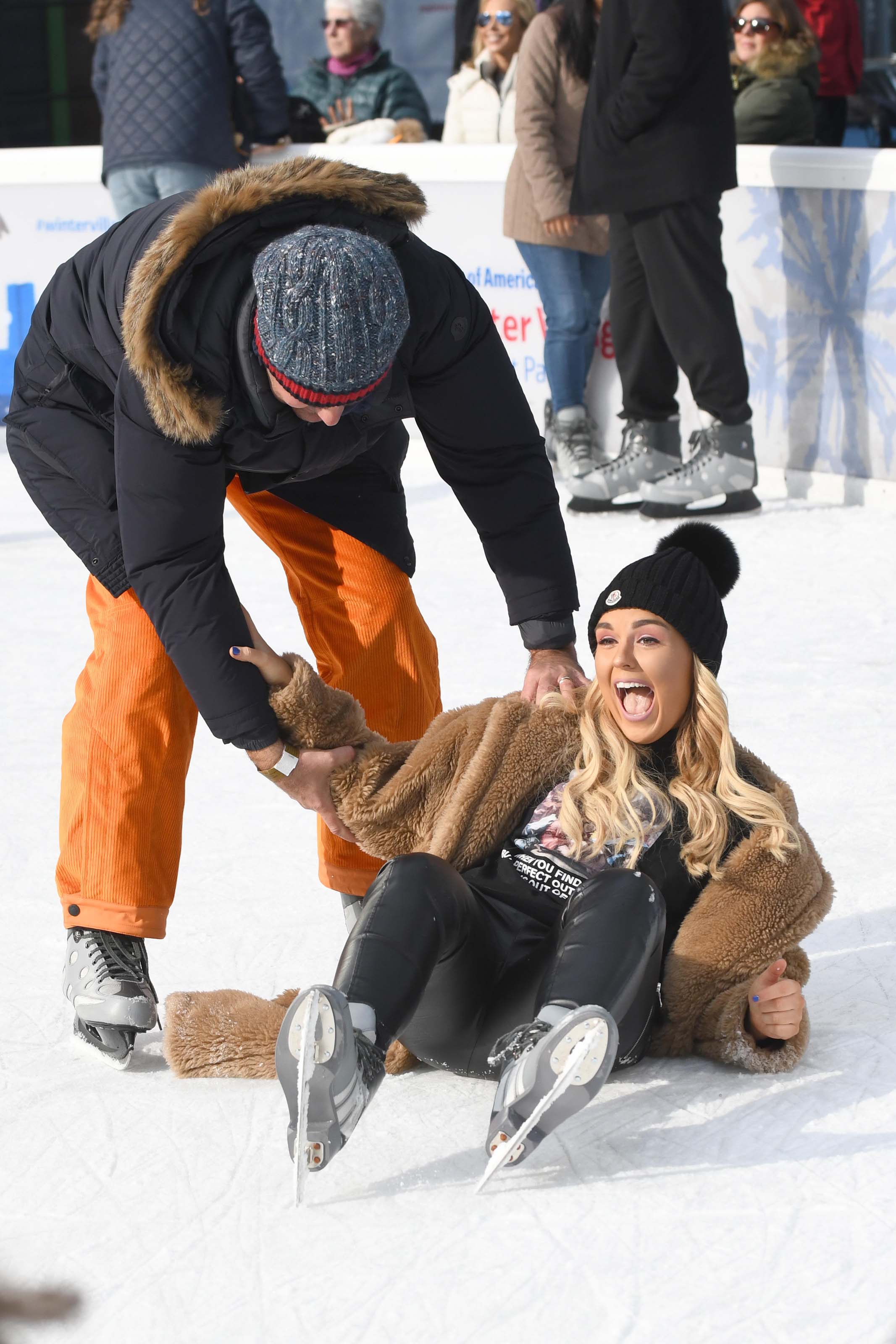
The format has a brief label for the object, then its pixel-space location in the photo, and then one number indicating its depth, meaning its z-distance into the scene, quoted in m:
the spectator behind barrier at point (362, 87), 13.67
